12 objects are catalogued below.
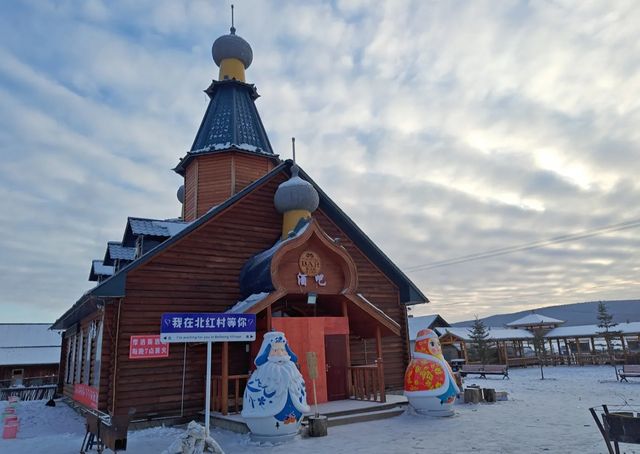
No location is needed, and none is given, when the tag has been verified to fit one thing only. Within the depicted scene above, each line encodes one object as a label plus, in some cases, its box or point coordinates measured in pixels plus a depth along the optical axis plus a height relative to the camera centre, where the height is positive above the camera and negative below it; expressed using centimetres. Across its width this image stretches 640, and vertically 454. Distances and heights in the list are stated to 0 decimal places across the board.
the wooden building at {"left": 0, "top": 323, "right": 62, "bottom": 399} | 3297 +58
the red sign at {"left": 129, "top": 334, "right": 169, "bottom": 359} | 1116 +28
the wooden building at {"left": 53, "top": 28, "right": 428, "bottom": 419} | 1123 +162
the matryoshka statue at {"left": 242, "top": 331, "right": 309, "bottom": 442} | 879 -79
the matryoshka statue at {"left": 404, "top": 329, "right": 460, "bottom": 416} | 1091 -81
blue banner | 789 +52
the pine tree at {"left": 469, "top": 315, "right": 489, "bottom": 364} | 3678 +40
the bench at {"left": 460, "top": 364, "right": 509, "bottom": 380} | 2358 -130
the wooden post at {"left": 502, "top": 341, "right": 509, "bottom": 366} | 3461 -96
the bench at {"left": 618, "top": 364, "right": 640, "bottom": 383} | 2076 -145
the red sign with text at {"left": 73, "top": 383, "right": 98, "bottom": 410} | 1105 -84
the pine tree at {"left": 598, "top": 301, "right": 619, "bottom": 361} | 3312 +142
